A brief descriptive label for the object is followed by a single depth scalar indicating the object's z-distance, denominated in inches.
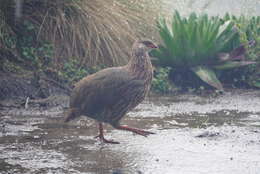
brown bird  432.8
